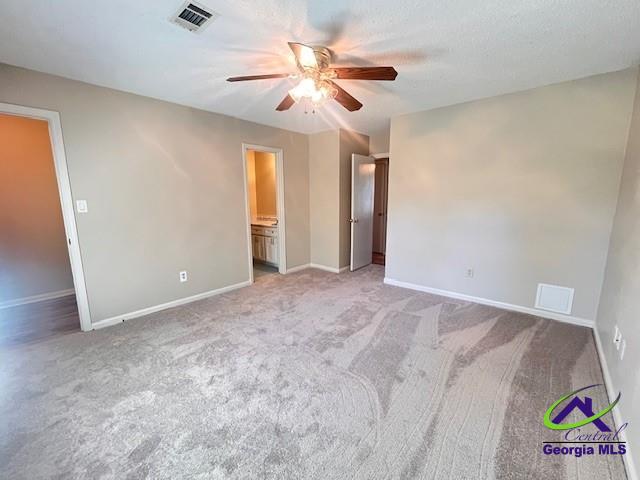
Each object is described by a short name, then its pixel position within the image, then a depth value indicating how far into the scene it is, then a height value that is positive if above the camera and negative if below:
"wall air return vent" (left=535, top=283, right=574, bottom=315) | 2.76 -1.06
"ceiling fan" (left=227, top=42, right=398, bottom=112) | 1.76 +0.85
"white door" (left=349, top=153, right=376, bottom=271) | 4.49 -0.22
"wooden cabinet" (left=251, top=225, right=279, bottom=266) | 4.71 -0.84
